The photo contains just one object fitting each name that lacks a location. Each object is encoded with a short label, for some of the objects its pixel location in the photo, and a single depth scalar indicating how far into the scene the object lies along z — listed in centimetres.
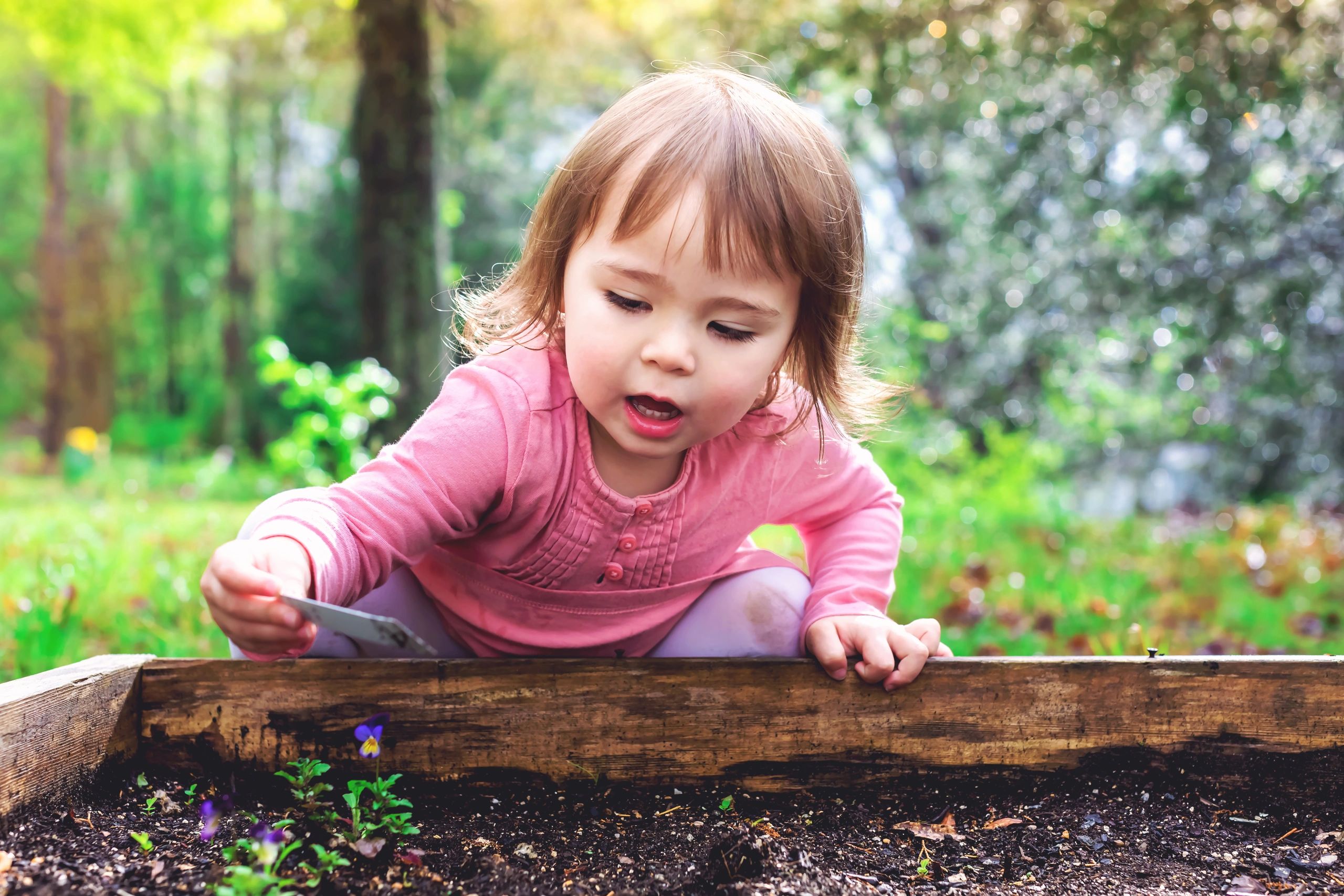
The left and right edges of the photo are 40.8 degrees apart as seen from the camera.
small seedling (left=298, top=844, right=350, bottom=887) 72
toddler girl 80
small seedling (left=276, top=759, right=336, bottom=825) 77
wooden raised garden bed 79
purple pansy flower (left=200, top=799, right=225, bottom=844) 72
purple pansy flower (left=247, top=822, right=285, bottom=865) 68
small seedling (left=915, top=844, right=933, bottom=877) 77
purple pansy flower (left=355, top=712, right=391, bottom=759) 77
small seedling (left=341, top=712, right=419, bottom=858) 75
